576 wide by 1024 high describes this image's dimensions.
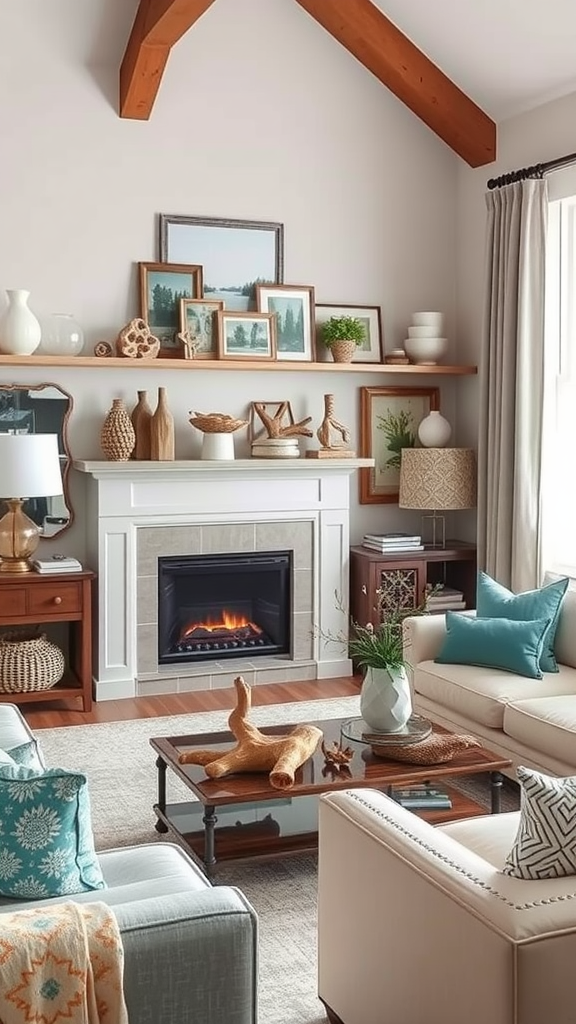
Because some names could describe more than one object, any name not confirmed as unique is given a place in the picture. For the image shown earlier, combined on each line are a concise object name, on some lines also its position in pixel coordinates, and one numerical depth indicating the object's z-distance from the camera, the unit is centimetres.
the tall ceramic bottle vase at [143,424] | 599
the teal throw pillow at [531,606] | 468
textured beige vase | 585
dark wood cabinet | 629
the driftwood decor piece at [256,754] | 347
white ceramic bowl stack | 659
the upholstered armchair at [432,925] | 205
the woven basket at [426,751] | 363
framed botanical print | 668
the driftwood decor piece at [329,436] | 632
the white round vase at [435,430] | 666
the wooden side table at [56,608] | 554
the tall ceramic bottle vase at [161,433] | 591
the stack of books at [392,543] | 637
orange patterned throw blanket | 184
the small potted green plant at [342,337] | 633
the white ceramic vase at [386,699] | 375
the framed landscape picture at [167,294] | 606
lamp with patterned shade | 640
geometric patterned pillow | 222
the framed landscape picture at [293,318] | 636
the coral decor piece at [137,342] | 587
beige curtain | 586
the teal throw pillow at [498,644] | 456
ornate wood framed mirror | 584
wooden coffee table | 342
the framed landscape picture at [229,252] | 614
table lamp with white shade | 514
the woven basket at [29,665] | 552
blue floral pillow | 222
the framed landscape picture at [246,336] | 619
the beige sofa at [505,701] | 399
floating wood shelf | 567
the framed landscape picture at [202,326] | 612
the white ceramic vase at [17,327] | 561
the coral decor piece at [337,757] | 361
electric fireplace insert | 612
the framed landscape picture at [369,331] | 658
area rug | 299
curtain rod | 564
